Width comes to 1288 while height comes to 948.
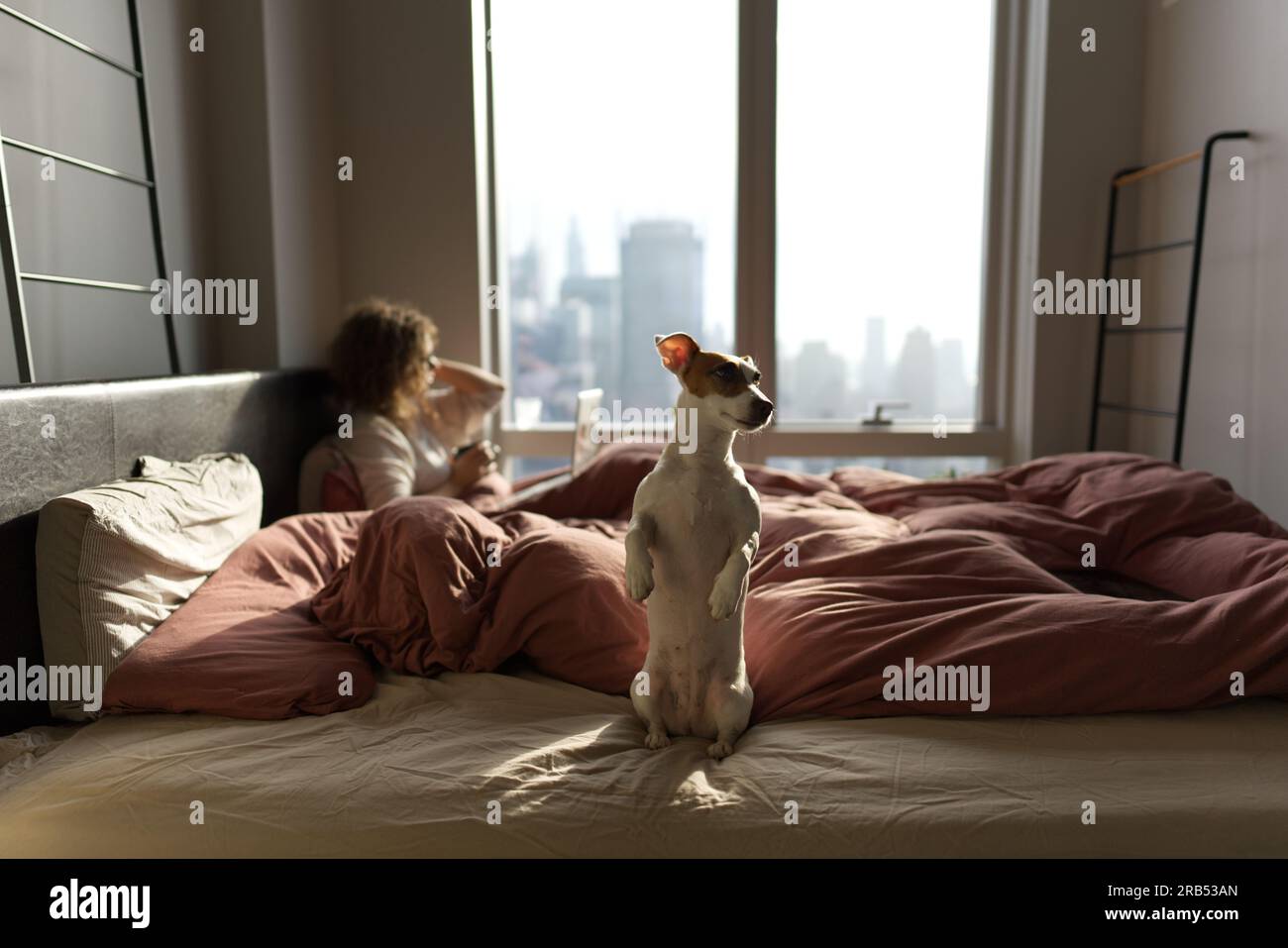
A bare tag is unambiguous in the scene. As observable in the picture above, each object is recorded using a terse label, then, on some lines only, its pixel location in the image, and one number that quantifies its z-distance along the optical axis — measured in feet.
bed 3.83
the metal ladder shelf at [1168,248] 10.08
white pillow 4.88
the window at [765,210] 12.35
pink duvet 4.60
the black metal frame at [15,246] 6.19
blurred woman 9.03
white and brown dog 4.16
